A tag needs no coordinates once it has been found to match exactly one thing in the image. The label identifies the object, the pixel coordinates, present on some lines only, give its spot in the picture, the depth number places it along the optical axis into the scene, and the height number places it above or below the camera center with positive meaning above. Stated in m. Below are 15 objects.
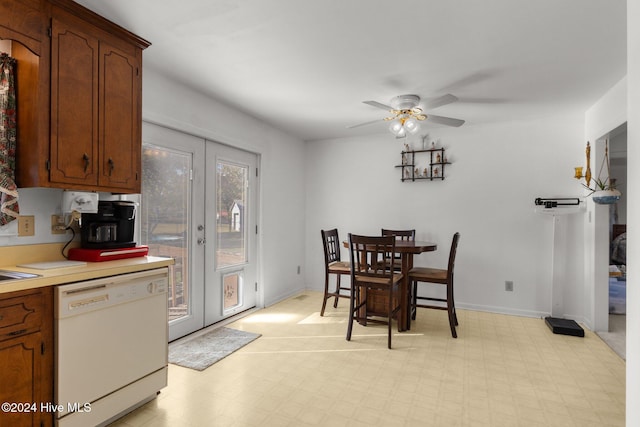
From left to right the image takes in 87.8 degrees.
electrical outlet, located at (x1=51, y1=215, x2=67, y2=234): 2.17 -0.09
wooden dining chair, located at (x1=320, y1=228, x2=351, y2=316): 3.85 -0.61
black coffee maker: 2.23 -0.10
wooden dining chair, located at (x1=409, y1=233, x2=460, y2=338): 3.33 -0.65
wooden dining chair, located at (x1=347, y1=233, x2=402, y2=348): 3.10 -0.66
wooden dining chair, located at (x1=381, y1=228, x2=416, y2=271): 4.33 -0.25
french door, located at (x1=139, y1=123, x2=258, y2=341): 2.95 -0.08
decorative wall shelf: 4.48 +0.69
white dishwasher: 1.69 -0.76
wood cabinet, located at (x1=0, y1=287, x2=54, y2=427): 1.49 -0.68
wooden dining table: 3.39 -0.76
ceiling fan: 3.07 +0.96
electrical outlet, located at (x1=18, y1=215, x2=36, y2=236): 2.01 -0.08
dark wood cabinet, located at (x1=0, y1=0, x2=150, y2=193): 1.82 +0.70
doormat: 2.74 -1.22
